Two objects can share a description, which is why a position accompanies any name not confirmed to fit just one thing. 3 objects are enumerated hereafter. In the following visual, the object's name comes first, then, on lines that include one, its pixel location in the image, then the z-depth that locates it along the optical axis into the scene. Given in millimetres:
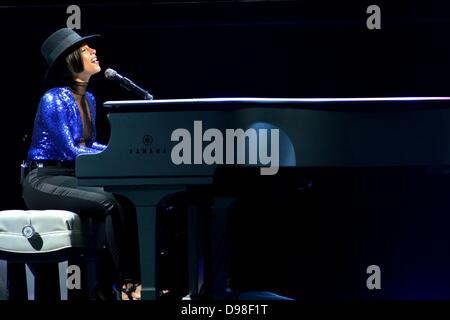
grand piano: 5750
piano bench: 6504
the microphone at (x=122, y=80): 6531
